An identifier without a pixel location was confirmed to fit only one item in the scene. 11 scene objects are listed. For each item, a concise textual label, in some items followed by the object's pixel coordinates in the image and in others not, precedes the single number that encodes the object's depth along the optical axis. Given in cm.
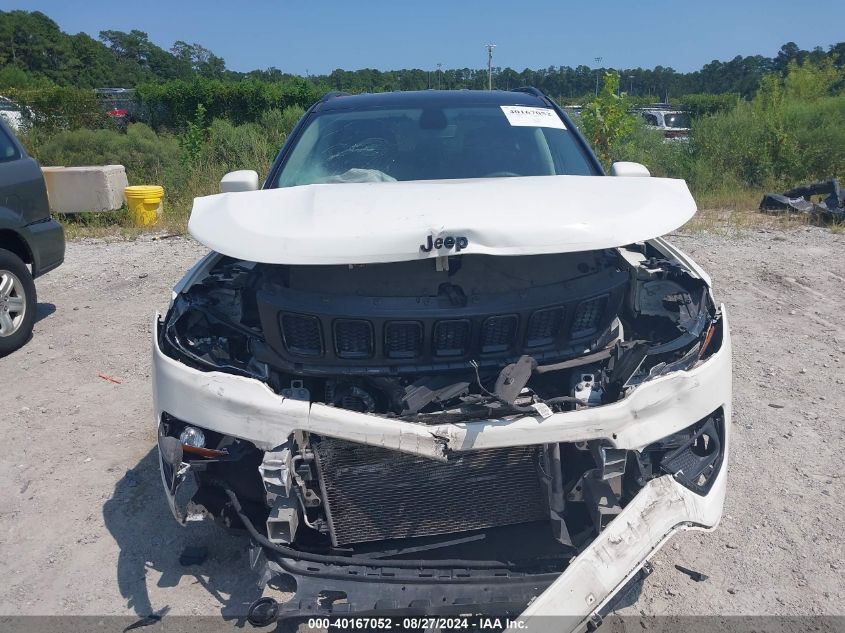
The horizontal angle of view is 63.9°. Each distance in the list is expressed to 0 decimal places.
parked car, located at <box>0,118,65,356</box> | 550
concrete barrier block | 1052
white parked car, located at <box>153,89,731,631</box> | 217
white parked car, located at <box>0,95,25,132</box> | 1521
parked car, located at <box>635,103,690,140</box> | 1722
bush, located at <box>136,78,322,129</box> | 2430
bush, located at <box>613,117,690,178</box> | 1288
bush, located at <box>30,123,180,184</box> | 1316
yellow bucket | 1030
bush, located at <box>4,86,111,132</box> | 1543
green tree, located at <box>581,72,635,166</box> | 1173
